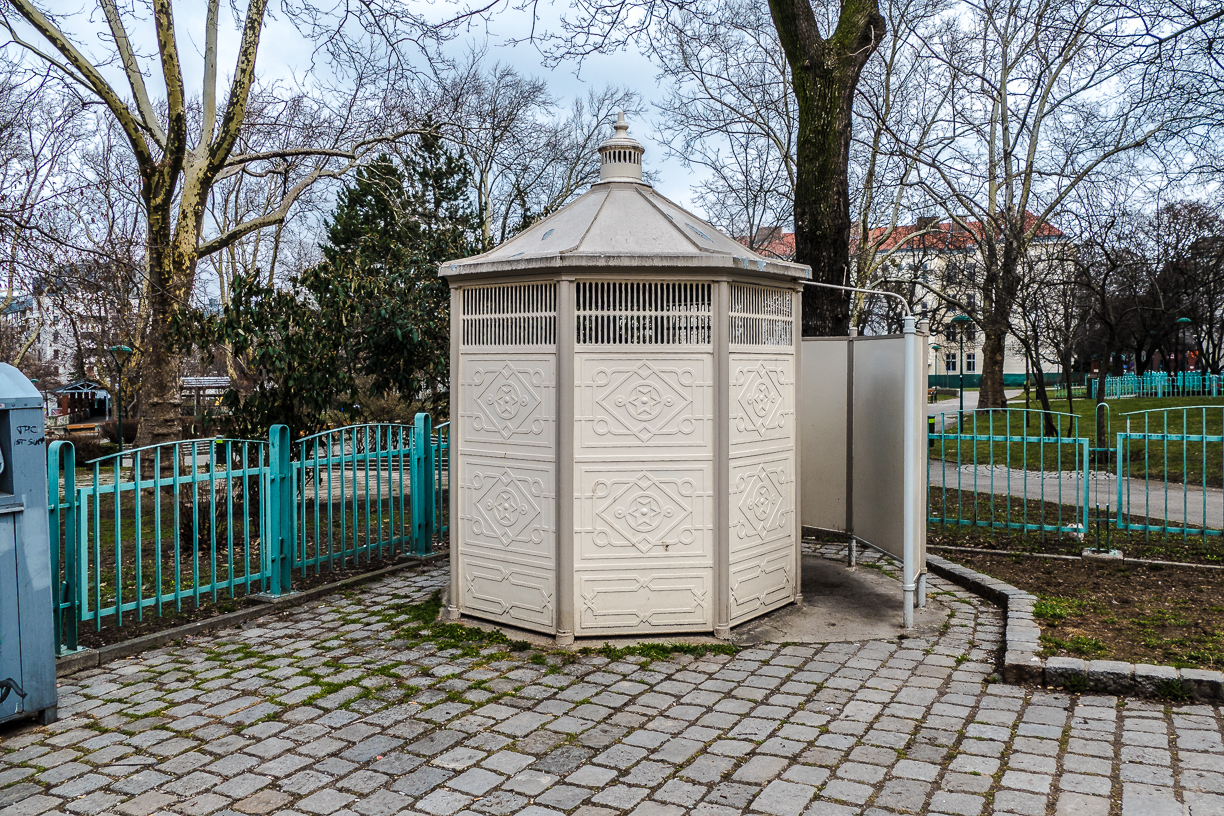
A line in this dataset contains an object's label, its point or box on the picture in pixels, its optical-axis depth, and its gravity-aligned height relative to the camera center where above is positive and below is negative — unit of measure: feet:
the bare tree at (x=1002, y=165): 60.64 +18.78
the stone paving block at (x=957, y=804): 12.00 -5.72
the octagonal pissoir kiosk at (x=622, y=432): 19.66 -0.91
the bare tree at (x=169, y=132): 37.86 +11.79
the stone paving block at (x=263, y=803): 12.08 -5.63
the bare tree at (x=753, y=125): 80.94 +25.34
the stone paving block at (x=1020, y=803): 11.96 -5.71
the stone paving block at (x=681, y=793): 12.37 -5.70
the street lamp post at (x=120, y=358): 73.26 +3.41
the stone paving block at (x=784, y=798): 12.09 -5.71
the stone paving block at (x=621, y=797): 12.28 -5.70
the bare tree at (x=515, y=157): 66.74 +20.78
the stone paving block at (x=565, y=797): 12.25 -5.68
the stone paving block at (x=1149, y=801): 11.90 -5.71
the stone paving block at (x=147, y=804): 12.08 -5.63
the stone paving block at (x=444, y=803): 12.07 -5.66
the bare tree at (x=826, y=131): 34.01 +9.97
